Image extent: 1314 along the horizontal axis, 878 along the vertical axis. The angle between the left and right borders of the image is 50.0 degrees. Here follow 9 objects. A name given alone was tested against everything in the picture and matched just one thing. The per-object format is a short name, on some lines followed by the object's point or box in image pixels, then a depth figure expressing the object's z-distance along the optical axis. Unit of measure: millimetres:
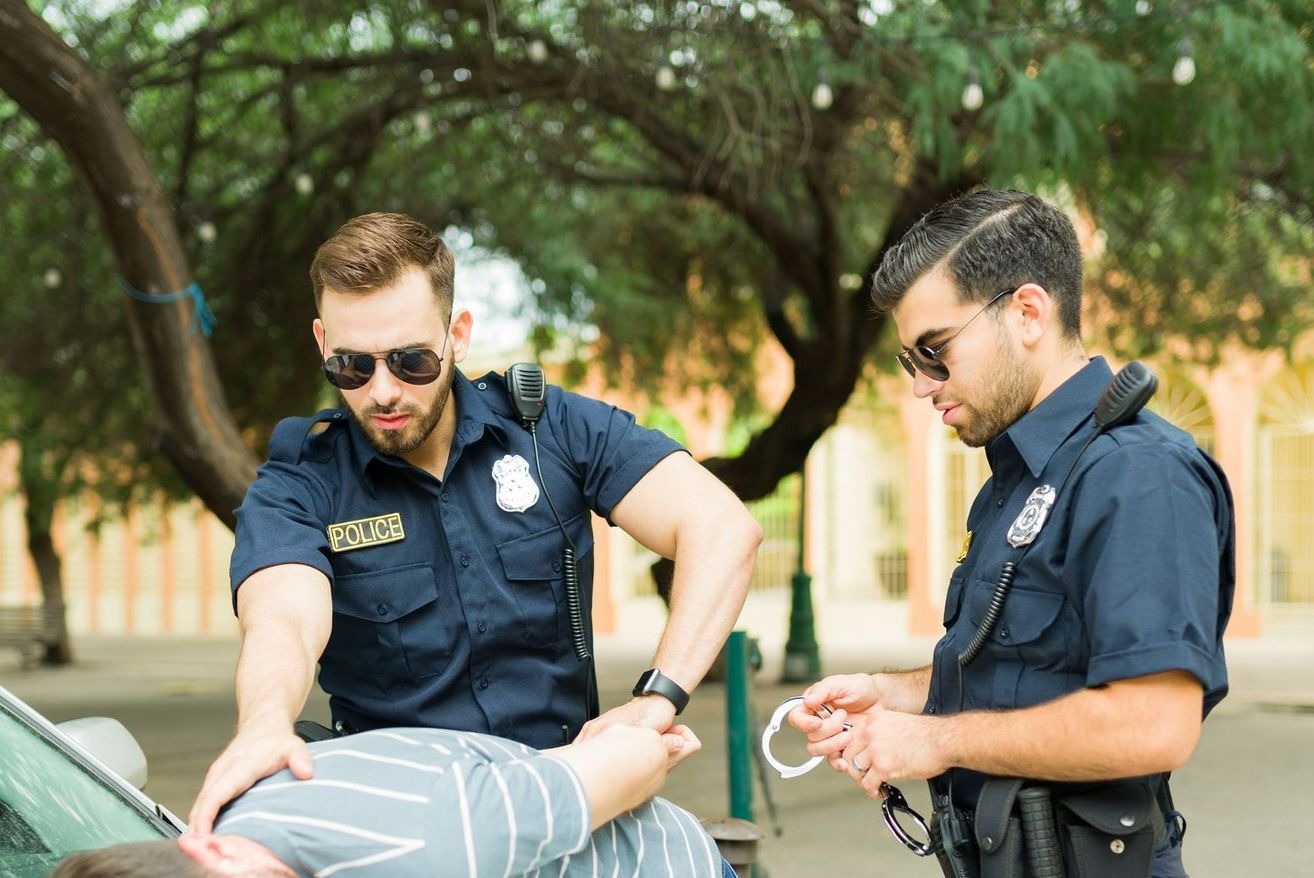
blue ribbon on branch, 6316
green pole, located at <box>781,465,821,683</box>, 14578
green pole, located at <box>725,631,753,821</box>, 6125
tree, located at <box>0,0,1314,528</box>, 6953
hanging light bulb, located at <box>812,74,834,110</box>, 7027
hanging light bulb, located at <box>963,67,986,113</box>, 6582
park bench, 18047
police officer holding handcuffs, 1925
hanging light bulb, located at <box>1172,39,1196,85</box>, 6609
